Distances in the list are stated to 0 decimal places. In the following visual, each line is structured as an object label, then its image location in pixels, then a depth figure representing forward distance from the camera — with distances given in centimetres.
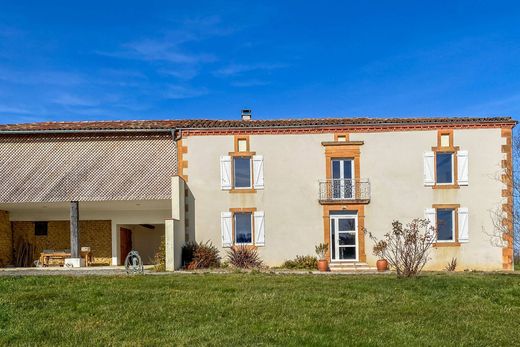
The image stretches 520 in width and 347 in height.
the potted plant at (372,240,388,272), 1959
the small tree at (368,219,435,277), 1359
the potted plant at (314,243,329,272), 1988
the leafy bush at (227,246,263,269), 1944
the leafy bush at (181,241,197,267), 1912
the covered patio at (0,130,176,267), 1980
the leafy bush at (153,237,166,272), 1783
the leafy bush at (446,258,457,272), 1958
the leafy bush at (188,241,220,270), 1873
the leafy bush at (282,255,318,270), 1959
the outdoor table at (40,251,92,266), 2091
